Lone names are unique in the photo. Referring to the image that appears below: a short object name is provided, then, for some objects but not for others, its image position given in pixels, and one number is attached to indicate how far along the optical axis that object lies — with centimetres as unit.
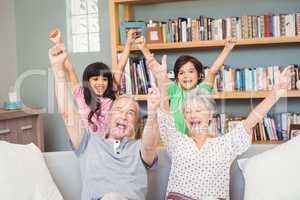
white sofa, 195
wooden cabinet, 337
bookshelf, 316
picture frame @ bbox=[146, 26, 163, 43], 342
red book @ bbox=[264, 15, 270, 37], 321
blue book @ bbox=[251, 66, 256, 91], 329
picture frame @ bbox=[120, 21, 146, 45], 342
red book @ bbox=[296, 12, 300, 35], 315
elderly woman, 174
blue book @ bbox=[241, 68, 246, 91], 331
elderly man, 176
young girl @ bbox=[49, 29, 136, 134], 225
